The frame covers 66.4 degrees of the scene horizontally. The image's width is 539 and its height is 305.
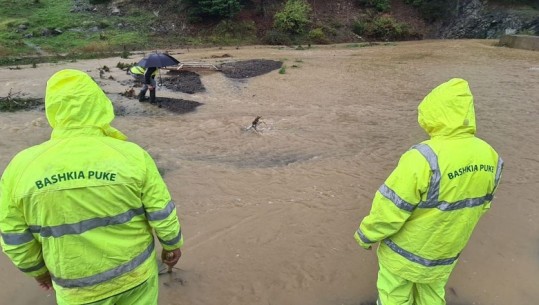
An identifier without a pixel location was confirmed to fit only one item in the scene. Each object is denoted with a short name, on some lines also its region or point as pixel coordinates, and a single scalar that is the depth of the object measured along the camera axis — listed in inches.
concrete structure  831.1
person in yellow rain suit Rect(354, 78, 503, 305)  100.2
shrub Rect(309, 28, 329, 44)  1080.8
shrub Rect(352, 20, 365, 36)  1146.0
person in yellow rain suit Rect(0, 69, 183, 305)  83.9
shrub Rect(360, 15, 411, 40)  1127.6
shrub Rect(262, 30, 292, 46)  1048.8
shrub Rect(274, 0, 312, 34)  1088.2
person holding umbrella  427.8
